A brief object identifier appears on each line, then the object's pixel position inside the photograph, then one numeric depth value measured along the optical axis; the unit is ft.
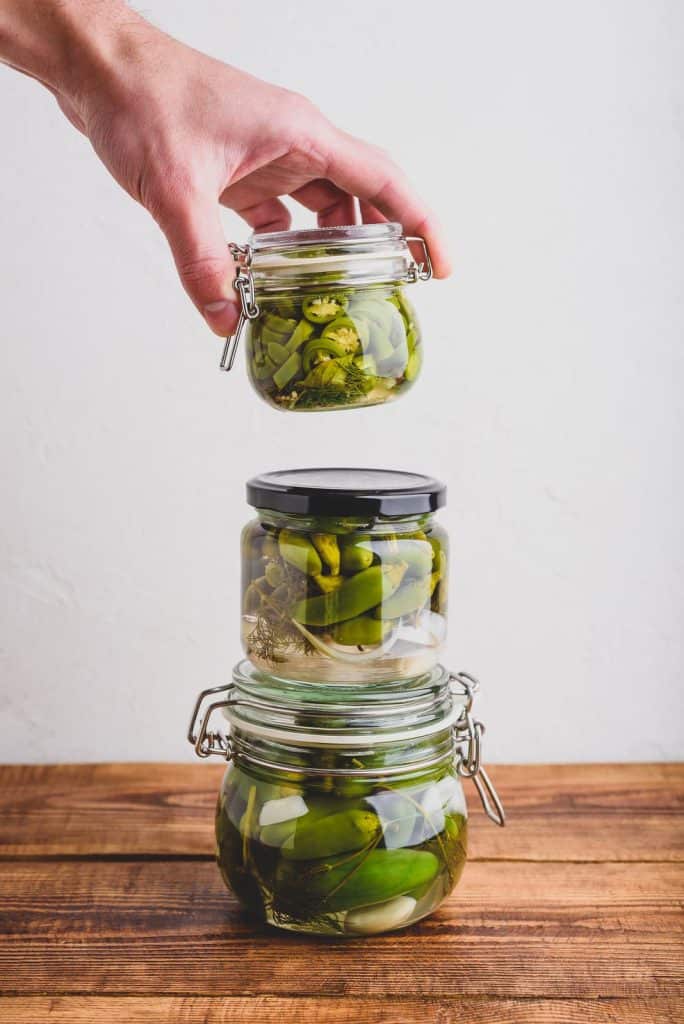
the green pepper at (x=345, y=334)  2.64
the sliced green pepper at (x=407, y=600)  2.74
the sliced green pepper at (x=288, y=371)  2.65
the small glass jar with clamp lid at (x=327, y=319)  2.65
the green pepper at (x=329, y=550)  2.73
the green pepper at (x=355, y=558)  2.73
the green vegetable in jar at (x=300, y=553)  2.74
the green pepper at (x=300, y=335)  2.65
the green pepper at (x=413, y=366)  2.76
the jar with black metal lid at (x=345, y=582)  2.73
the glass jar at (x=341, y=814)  2.75
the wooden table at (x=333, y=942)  2.64
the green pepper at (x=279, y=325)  2.68
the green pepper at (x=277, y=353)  2.68
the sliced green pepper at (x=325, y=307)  2.65
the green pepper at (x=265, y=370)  2.71
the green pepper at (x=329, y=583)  2.72
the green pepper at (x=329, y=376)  2.63
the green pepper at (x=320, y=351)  2.63
